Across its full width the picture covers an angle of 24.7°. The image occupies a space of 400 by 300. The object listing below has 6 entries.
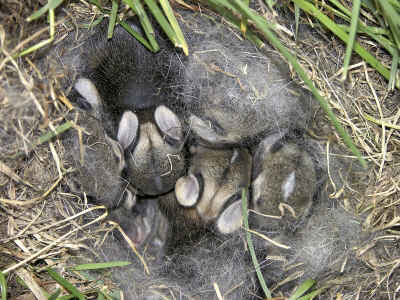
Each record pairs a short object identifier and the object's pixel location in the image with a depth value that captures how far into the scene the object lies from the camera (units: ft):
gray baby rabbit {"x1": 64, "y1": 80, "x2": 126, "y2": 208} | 1.32
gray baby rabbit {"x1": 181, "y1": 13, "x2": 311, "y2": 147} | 1.37
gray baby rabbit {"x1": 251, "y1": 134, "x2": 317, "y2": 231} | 1.34
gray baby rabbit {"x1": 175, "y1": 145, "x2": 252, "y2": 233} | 1.38
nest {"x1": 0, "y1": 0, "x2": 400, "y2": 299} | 1.27
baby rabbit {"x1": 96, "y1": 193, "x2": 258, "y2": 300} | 1.36
